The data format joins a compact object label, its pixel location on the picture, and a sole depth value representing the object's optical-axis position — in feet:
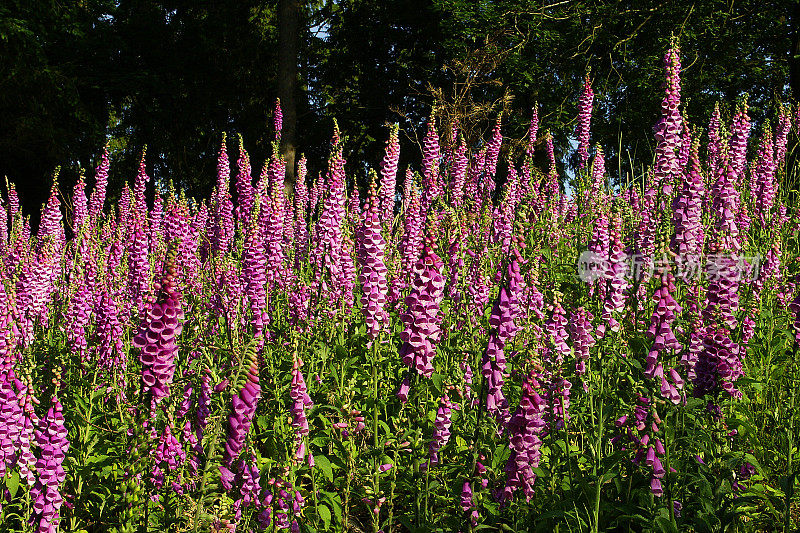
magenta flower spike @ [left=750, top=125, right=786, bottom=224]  22.80
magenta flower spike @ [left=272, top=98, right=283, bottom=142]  39.10
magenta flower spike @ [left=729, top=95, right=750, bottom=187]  22.22
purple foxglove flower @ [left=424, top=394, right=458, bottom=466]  10.32
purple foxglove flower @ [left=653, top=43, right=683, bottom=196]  17.33
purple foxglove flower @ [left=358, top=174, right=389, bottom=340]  12.79
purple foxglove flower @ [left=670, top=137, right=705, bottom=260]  13.96
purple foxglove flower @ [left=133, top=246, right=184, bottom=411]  8.17
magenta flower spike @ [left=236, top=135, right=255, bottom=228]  22.48
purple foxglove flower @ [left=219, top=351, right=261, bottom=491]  7.41
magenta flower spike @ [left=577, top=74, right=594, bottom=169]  28.37
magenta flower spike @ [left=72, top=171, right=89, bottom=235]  26.86
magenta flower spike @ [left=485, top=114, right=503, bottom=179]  28.71
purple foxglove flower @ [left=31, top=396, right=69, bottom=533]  9.16
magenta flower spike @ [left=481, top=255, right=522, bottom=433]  9.30
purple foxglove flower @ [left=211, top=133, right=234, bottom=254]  21.68
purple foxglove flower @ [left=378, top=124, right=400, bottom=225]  17.53
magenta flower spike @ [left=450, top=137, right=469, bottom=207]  24.50
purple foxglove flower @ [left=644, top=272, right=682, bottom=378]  9.68
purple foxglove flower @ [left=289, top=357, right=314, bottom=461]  9.43
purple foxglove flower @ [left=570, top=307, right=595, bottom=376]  12.21
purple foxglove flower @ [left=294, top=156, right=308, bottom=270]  20.49
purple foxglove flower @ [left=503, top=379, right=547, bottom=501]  8.60
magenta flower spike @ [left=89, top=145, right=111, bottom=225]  28.30
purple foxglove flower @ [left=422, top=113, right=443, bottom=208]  21.54
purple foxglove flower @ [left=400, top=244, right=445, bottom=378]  9.68
